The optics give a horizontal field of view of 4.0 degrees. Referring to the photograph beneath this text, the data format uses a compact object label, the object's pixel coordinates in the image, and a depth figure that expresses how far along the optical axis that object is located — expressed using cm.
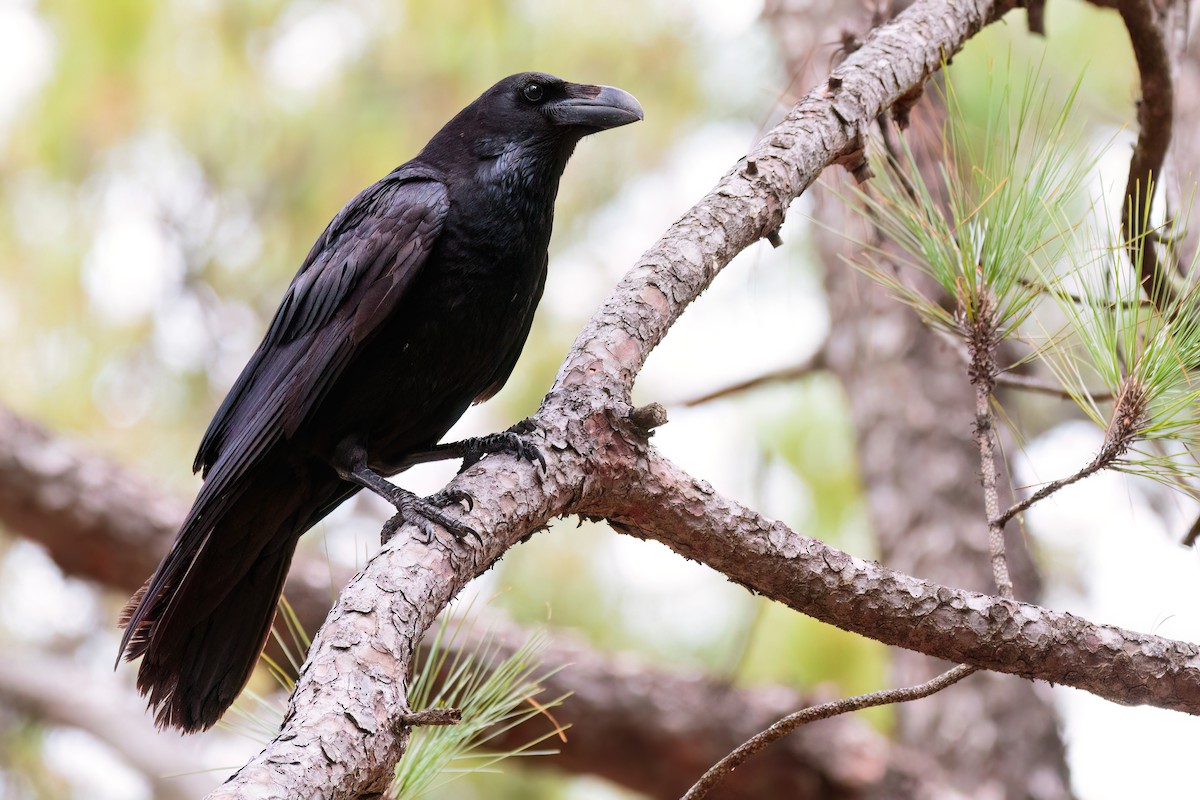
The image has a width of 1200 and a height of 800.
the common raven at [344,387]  1150
